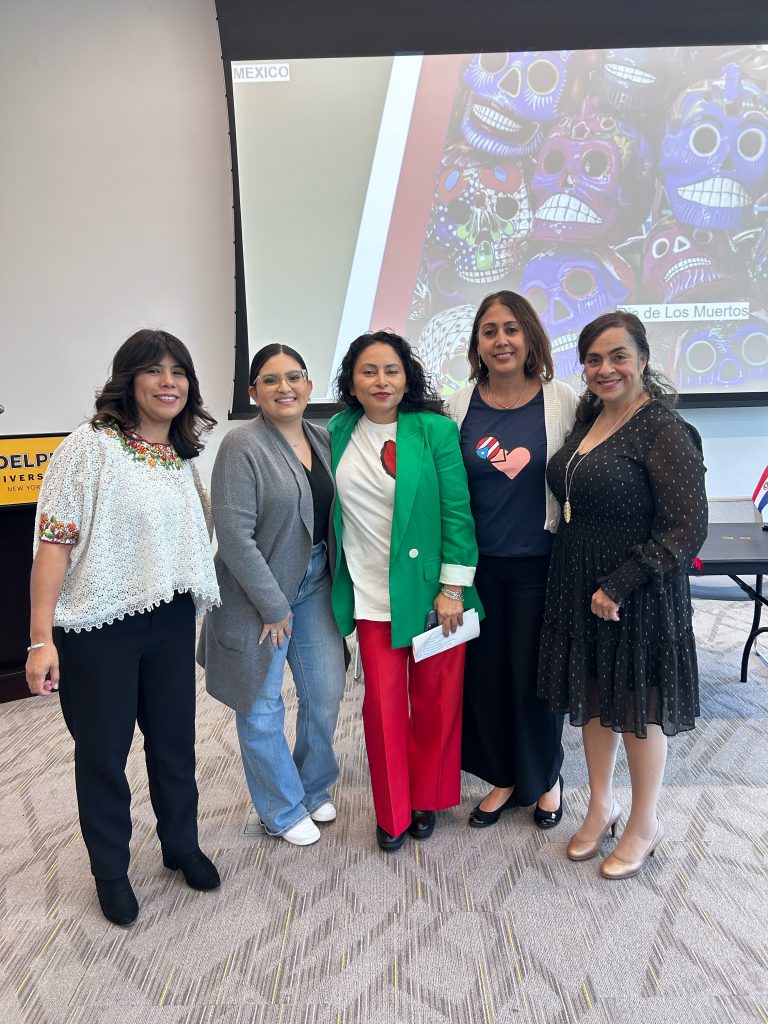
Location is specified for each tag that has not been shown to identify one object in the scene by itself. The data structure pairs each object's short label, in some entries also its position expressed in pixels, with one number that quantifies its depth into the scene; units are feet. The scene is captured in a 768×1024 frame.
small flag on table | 10.64
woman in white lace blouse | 4.80
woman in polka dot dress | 5.20
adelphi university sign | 9.56
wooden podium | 9.60
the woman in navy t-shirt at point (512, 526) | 5.99
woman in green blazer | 5.83
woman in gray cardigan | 5.60
